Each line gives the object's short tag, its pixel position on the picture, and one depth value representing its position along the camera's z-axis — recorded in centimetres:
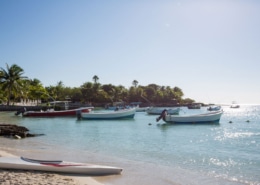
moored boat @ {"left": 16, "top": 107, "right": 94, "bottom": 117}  5016
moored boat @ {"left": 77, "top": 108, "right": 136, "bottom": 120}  4538
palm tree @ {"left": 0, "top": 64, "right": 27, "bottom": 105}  6444
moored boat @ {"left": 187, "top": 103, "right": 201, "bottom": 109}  12519
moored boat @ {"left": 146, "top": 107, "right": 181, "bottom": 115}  6569
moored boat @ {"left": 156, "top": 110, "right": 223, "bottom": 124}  3812
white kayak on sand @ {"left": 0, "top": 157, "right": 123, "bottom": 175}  938
